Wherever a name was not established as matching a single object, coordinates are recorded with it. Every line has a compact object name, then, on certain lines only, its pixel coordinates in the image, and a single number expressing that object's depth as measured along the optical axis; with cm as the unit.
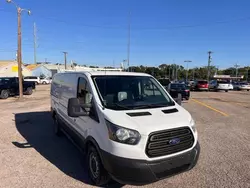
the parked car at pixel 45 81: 4508
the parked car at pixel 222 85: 2865
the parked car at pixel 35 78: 4002
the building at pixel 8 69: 4389
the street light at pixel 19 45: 1548
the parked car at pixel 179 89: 1510
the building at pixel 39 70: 5813
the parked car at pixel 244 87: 3604
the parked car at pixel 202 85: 2821
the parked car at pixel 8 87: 1580
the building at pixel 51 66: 7654
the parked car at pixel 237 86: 3657
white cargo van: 272
